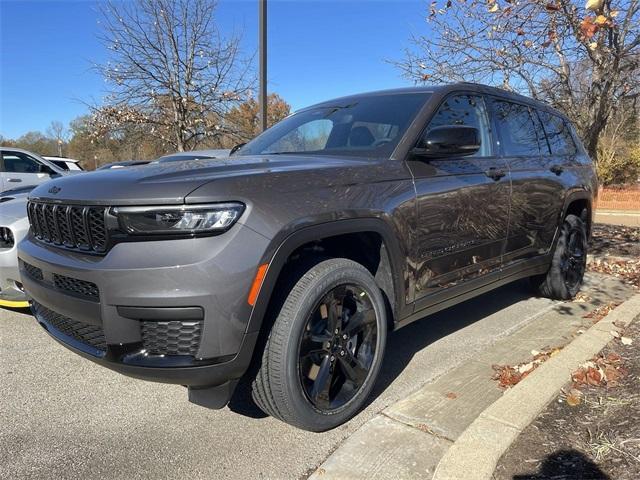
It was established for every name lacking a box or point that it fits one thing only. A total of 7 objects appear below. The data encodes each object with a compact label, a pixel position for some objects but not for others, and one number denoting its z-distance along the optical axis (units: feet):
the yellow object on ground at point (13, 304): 12.82
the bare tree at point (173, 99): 46.96
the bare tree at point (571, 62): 18.37
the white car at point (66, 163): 50.31
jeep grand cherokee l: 6.92
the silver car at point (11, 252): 12.59
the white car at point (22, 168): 36.78
